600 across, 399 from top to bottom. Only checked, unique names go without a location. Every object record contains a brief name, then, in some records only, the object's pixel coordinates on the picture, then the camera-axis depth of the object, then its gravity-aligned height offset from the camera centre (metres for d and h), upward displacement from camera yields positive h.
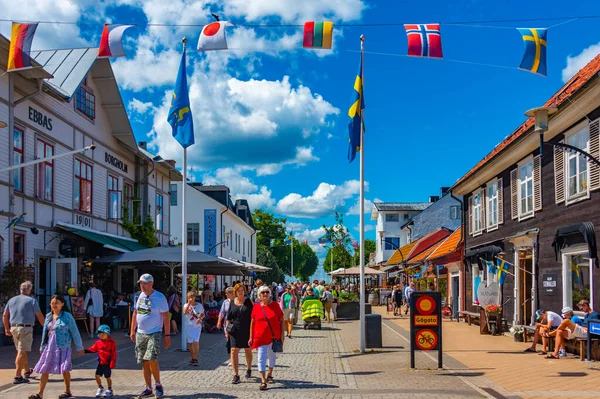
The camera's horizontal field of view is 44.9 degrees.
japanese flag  13.38 +4.07
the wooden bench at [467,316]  25.28 -2.21
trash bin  16.53 -1.70
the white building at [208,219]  52.84 +2.95
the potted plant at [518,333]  18.59 -1.95
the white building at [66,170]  19.11 +2.90
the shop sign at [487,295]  21.08 -1.10
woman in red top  11.09 -1.07
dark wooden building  15.05 +1.24
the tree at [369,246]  128.25 +2.03
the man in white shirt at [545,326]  15.31 -1.47
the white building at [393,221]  73.38 +3.71
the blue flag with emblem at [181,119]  15.79 +3.01
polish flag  13.62 +4.04
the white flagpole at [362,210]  16.06 +1.07
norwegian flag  13.24 +3.90
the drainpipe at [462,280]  29.27 -0.91
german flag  14.46 +4.31
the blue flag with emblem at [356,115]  16.06 +3.16
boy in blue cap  9.90 -1.42
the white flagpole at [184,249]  16.02 +0.20
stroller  23.94 -1.80
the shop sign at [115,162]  27.47 +3.77
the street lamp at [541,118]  11.27 +2.17
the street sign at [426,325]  13.11 -1.22
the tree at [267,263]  74.83 -0.60
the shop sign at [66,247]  22.04 +0.34
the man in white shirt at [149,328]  9.70 -0.95
